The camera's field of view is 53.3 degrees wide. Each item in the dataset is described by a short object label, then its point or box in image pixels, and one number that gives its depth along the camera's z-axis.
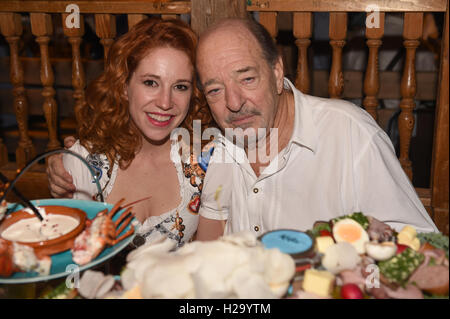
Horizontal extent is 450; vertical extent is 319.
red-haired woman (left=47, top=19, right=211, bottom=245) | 2.09
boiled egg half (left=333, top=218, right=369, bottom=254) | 1.17
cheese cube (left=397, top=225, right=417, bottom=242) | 1.19
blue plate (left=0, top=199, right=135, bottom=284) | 1.12
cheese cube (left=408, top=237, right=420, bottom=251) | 1.18
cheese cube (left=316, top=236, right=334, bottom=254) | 1.17
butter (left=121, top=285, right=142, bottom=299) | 1.07
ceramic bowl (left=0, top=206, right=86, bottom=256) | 1.19
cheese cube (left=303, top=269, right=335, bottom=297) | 1.06
